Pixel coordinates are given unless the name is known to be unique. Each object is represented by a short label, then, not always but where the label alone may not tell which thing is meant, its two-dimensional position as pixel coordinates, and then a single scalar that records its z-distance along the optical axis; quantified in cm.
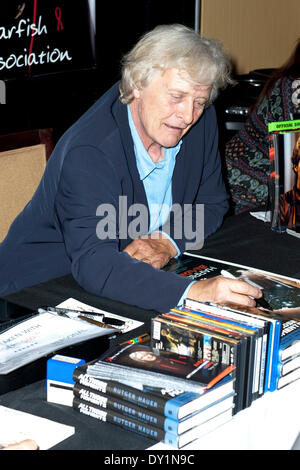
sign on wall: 283
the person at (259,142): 239
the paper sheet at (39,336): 112
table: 101
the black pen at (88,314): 132
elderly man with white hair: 150
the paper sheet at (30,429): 98
